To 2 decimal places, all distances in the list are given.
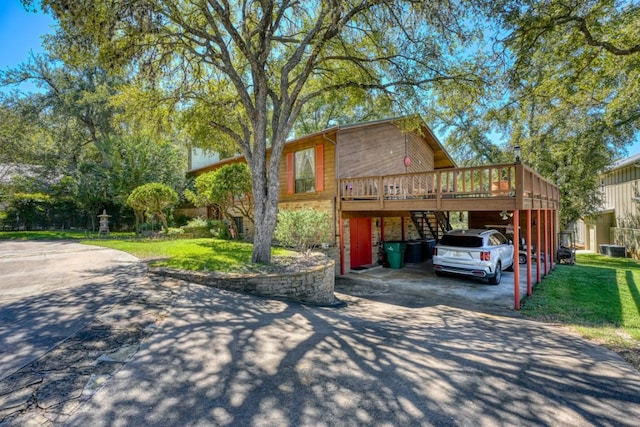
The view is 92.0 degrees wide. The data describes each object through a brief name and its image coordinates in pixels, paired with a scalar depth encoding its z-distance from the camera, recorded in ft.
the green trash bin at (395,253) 41.88
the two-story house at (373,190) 27.61
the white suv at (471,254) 30.50
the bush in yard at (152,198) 46.83
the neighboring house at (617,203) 56.18
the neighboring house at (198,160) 80.28
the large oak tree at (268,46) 22.98
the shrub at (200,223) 55.42
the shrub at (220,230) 52.26
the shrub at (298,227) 32.58
